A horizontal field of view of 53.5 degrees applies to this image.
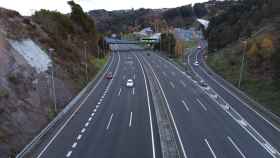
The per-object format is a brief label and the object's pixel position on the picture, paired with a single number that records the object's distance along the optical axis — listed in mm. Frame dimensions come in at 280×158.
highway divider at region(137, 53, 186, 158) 23578
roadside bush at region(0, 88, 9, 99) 28422
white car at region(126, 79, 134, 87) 52047
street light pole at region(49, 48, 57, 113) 34594
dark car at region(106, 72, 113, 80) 59431
